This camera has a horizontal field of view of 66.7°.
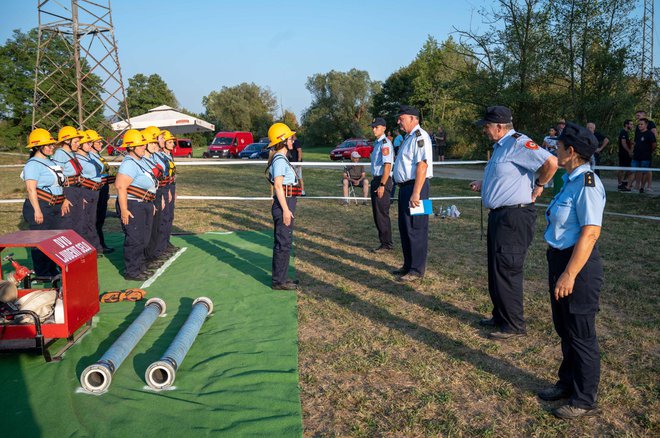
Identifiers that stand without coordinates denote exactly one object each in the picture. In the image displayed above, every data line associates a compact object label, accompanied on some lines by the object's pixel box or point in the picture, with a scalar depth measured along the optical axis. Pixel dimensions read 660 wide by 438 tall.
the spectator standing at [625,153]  13.88
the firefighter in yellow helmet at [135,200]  6.75
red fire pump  4.33
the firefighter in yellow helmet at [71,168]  7.59
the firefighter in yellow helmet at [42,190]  6.57
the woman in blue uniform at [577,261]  3.26
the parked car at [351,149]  35.91
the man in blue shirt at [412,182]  6.59
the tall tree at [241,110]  73.75
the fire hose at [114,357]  3.87
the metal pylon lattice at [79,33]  18.28
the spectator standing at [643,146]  12.94
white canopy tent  31.61
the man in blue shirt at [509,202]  4.68
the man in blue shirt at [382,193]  8.52
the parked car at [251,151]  41.09
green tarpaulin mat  3.46
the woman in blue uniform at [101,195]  8.70
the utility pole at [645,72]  17.62
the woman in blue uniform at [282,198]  6.16
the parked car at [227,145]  43.59
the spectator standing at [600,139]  13.10
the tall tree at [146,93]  66.69
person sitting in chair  14.13
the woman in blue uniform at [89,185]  8.09
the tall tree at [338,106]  63.41
